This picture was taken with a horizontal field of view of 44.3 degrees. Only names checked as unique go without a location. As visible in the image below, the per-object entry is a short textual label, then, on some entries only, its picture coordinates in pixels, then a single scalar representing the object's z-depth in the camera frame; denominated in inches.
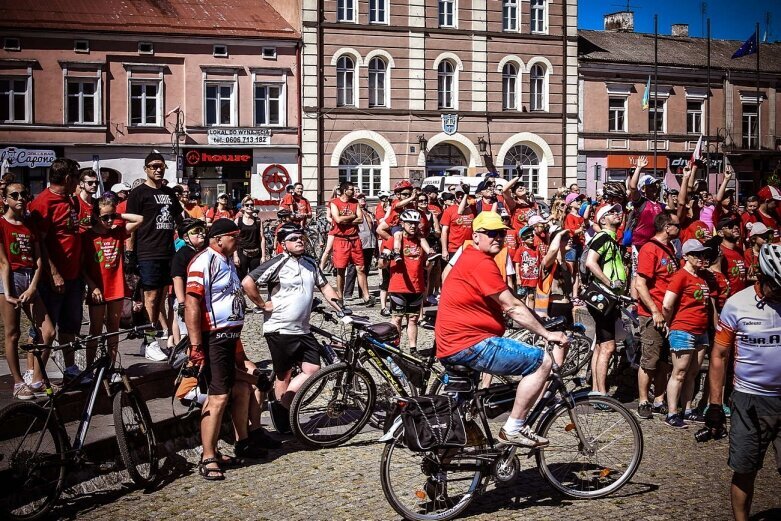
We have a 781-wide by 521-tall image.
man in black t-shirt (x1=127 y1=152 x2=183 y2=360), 412.5
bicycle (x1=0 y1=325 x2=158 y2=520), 245.9
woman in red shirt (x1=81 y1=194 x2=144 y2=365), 356.5
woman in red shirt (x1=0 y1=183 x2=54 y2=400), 316.2
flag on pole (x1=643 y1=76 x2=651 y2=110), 1606.8
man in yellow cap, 254.2
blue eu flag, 1587.1
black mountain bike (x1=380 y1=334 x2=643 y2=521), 249.4
